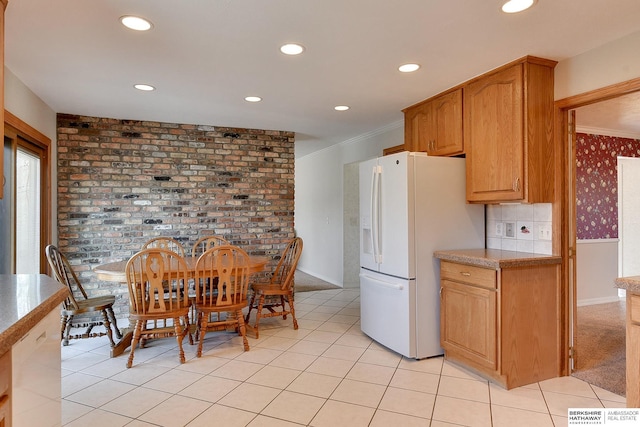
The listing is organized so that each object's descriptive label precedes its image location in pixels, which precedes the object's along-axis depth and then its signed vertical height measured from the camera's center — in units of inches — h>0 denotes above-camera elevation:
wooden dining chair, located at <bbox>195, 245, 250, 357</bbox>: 124.2 -24.9
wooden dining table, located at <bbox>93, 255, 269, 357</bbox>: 119.7 -17.8
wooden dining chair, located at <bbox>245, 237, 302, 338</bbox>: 148.4 -28.1
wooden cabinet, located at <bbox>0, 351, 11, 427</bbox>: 43.9 -20.4
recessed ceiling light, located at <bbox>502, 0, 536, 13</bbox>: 75.0 +42.6
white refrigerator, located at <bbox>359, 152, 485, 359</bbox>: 120.2 -5.6
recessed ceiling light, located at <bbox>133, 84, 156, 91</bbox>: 124.9 +43.5
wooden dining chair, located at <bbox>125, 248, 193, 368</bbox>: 114.7 -25.8
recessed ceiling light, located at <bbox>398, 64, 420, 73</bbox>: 108.0 +43.3
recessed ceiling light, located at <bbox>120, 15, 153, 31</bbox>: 80.8 +42.4
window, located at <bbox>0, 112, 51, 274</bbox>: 119.3 +5.9
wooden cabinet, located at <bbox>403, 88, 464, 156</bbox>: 126.6 +33.5
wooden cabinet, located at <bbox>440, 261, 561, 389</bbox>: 100.2 -28.8
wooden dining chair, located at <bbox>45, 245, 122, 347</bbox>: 122.9 -29.7
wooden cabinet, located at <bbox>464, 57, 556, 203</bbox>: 104.3 +24.6
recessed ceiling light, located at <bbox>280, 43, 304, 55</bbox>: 94.3 +42.7
